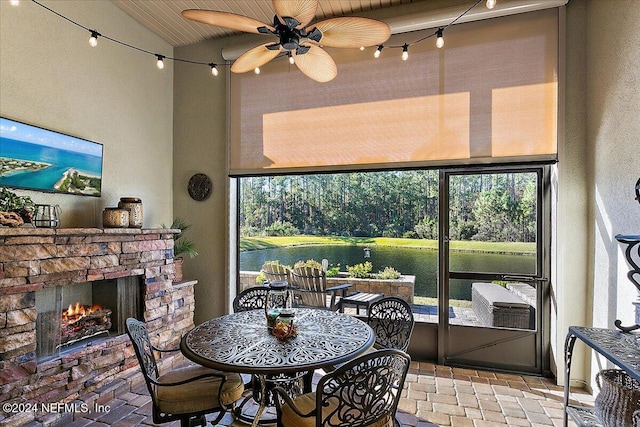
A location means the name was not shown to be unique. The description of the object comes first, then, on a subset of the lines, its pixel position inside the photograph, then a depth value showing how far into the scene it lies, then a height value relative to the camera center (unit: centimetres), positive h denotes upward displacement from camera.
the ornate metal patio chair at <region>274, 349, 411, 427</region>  169 -87
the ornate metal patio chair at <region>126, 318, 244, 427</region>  204 -105
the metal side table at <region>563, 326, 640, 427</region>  183 -75
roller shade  329 +110
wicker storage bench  351 -92
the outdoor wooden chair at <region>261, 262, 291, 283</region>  426 -70
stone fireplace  244 -83
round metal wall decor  442 +32
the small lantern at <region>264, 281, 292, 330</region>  240 -58
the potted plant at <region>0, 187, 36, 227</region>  254 +3
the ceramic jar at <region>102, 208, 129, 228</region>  326 -5
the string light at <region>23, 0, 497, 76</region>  248 +169
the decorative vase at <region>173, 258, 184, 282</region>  405 -64
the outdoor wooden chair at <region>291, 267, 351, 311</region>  407 -87
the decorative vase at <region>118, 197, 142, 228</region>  343 +3
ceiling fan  199 +109
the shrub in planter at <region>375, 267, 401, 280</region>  394 -66
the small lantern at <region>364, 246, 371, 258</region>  399 -43
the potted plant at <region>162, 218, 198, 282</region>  409 -40
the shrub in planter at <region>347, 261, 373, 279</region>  401 -63
